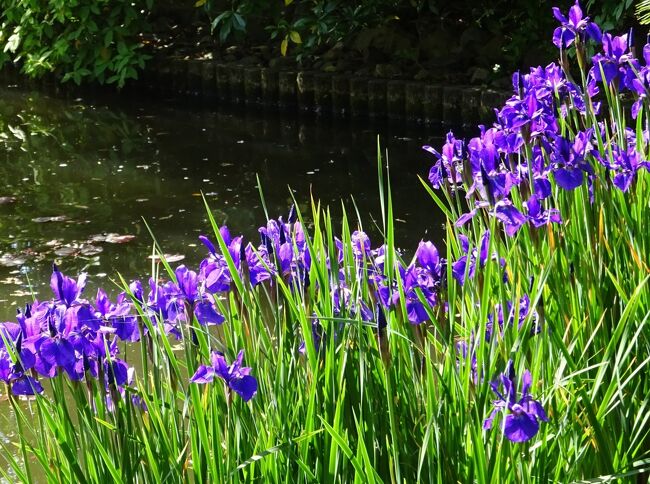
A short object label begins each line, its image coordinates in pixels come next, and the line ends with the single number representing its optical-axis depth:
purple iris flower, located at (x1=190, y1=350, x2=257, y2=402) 3.28
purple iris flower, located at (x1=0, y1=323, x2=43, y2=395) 3.26
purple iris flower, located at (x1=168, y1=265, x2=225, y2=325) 3.58
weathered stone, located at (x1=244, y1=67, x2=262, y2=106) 17.02
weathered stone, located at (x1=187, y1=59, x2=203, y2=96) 18.03
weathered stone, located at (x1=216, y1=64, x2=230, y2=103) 17.51
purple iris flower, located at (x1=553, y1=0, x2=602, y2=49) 4.84
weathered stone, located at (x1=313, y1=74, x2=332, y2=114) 16.13
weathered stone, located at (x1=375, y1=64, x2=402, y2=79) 16.02
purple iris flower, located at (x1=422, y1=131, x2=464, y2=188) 4.21
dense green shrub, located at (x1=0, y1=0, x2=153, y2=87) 17.65
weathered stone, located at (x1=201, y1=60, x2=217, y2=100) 17.78
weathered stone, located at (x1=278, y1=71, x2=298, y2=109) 16.63
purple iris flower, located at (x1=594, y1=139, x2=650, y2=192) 4.19
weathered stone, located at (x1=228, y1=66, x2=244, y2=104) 17.31
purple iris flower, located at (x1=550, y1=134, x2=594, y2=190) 3.99
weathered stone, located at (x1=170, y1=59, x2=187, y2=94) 18.29
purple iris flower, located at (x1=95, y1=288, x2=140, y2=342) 3.55
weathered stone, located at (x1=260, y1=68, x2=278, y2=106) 16.81
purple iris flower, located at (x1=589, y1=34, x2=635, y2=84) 4.82
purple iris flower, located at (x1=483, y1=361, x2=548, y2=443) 2.86
